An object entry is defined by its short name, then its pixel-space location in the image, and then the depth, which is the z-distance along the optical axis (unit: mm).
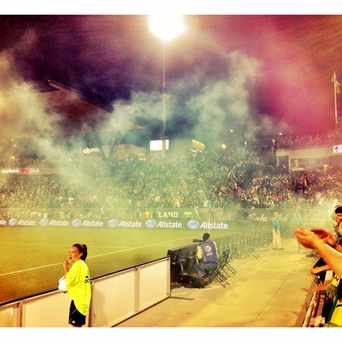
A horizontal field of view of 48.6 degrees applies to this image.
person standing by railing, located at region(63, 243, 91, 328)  5133
